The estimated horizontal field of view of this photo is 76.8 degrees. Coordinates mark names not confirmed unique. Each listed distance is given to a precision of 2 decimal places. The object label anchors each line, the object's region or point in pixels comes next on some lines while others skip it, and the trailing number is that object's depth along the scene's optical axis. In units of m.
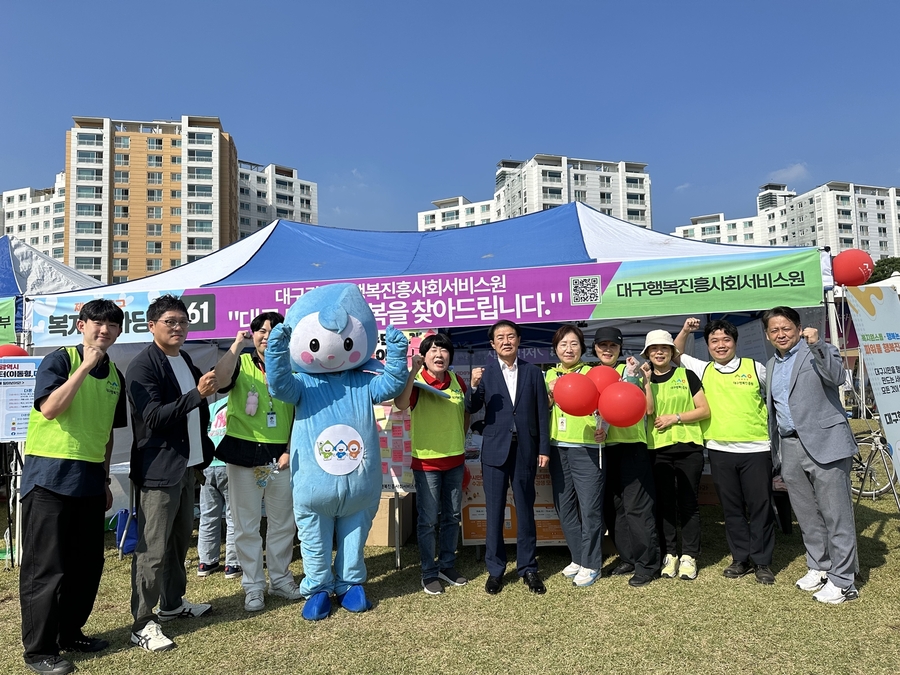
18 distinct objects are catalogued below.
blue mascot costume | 3.05
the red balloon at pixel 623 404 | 3.24
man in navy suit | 3.48
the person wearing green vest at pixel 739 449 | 3.52
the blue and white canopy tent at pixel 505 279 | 4.27
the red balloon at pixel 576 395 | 3.31
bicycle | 4.89
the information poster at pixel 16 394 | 4.25
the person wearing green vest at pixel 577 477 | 3.56
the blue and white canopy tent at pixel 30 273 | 6.53
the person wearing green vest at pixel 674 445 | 3.69
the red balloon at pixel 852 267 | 4.09
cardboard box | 4.57
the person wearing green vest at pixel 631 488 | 3.58
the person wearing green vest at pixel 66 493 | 2.50
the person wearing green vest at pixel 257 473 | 3.22
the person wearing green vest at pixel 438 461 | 3.54
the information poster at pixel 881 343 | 3.80
